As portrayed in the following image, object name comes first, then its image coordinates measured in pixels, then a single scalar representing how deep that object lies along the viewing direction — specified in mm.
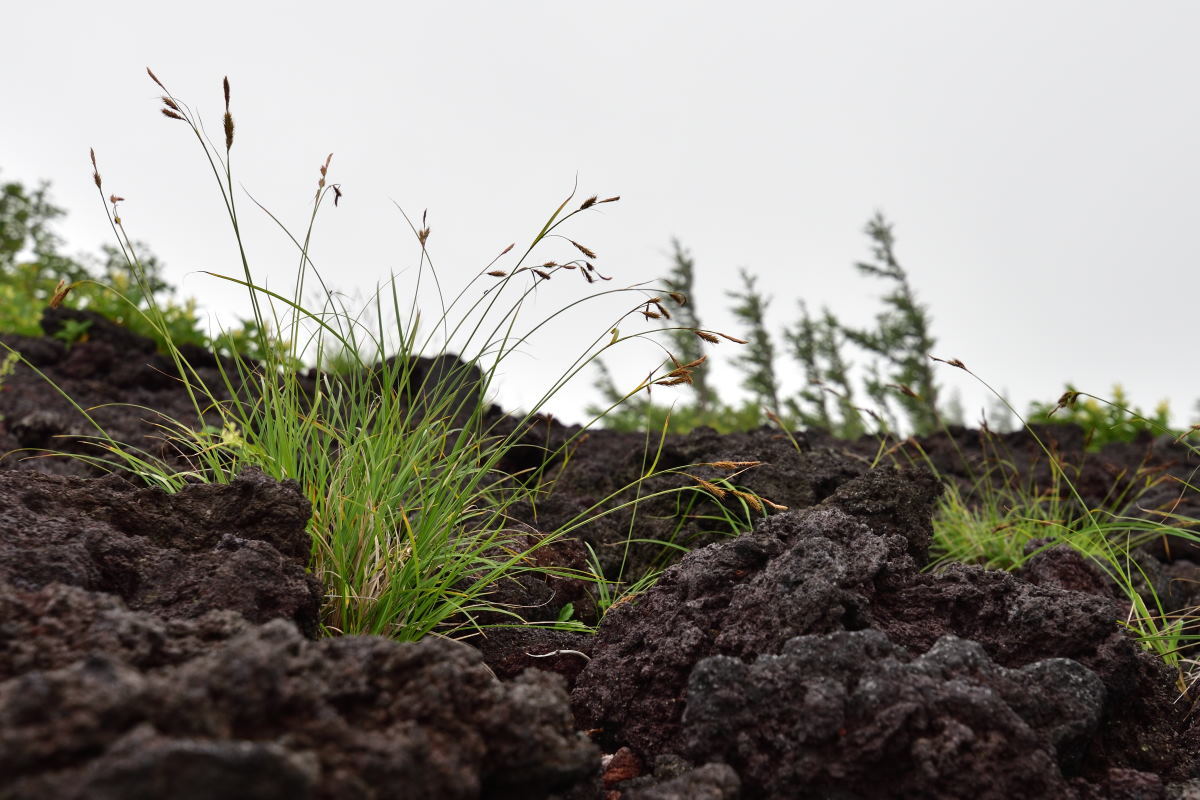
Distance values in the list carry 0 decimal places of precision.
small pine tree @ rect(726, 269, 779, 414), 20094
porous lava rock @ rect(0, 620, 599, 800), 1126
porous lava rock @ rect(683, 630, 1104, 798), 1764
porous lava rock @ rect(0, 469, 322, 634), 2055
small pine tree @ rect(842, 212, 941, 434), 18875
